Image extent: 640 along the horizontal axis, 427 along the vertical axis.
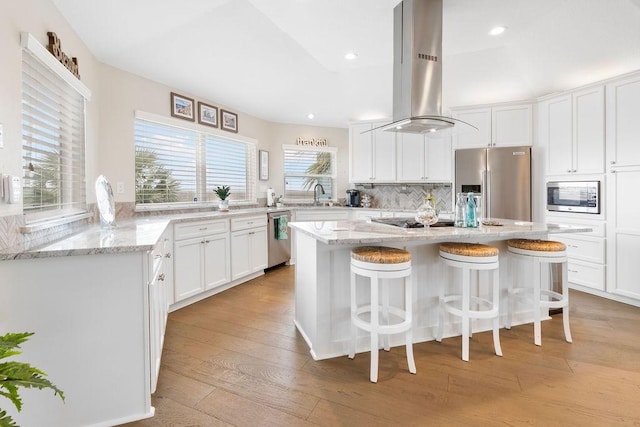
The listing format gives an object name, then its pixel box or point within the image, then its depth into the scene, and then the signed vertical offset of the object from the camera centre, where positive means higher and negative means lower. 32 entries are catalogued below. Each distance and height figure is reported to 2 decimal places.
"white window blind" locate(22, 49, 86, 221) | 1.92 +0.43
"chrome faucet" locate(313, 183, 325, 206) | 5.80 +0.23
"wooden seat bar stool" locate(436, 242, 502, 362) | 2.26 -0.42
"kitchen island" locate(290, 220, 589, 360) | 2.29 -0.49
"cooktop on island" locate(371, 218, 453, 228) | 2.77 -0.15
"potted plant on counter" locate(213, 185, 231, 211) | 4.28 +0.12
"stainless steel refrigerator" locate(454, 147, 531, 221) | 4.34 +0.34
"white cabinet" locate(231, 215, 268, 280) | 4.03 -0.50
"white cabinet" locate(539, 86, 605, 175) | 3.62 +0.85
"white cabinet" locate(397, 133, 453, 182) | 5.02 +0.72
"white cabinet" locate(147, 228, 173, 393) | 1.79 -0.61
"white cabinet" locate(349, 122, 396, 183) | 5.39 +0.84
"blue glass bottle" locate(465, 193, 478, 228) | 2.67 -0.09
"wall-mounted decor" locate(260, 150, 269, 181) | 5.39 +0.67
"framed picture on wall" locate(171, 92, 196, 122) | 3.86 +1.18
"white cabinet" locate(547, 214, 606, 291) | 3.59 -0.54
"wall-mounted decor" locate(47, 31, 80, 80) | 2.10 +1.03
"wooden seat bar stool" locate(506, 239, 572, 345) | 2.50 -0.41
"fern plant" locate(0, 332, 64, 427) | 0.83 -0.43
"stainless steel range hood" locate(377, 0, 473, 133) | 2.74 +1.19
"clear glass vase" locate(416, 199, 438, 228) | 2.66 -0.08
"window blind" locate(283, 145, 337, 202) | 5.80 +0.61
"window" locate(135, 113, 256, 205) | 3.65 +0.55
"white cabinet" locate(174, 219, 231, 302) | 3.25 -0.53
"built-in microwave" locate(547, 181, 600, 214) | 3.65 +0.10
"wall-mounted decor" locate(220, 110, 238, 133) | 4.60 +1.21
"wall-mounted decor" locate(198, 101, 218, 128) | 4.23 +1.20
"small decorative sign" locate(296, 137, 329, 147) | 5.84 +1.14
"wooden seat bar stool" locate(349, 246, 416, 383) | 2.04 -0.45
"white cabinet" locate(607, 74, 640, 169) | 3.29 +0.83
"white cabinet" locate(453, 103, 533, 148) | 4.38 +1.06
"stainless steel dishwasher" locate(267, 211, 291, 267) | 4.79 -0.46
